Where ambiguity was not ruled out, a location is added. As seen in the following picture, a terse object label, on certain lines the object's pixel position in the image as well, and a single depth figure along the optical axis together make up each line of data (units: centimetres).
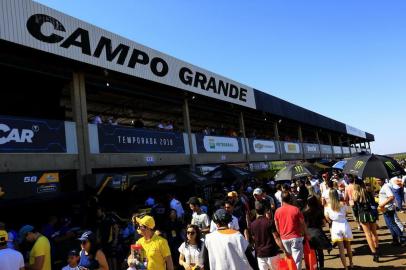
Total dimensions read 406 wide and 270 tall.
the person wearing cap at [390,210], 940
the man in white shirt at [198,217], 843
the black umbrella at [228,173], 1448
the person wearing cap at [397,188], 1082
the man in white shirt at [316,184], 1530
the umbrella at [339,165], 1675
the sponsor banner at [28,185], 997
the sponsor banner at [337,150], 4516
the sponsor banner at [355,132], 5031
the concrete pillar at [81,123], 1215
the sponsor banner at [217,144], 1881
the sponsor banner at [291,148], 2929
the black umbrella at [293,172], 1170
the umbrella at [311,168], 1197
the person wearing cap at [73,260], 525
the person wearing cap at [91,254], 511
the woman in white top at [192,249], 592
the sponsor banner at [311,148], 3425
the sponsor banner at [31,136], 998
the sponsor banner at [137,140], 1332
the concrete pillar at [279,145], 2791
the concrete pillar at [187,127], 1780
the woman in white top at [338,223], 779
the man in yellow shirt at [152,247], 496
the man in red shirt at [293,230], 677
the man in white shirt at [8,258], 505
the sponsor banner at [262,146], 2395
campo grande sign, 1016
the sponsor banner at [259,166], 2331
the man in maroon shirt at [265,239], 625
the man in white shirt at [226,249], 455
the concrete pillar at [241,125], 2338
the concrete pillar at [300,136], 3312
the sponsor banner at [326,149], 3956
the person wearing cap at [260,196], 869
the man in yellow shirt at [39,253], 589
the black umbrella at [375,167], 907
